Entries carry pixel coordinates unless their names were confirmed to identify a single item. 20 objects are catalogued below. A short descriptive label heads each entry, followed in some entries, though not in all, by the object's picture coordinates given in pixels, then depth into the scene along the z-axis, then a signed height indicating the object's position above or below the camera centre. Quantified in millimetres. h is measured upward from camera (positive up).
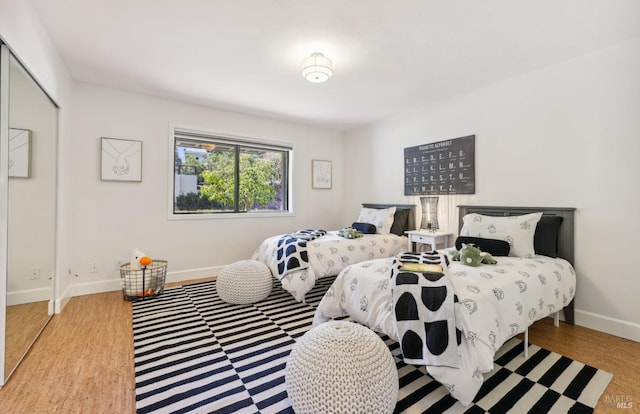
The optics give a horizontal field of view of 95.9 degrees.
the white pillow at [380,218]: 3996 -133
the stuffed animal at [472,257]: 2204 -380
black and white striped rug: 1532 -1033
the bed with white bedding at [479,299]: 1510 -599
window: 3984 +497
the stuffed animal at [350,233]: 3645 -325
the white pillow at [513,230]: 2525 -194
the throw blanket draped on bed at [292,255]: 3029 -502
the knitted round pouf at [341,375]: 1292 -784
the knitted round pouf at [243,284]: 2914 -775
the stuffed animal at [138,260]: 3173 -591
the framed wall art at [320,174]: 4961 +605
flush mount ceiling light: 2510 +1240
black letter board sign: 3396 +529
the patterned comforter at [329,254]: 3004 -543
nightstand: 3455 -364
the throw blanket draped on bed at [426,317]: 1526 -611
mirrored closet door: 1687 -2
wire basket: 3096 -811
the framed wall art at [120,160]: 3340 +564
